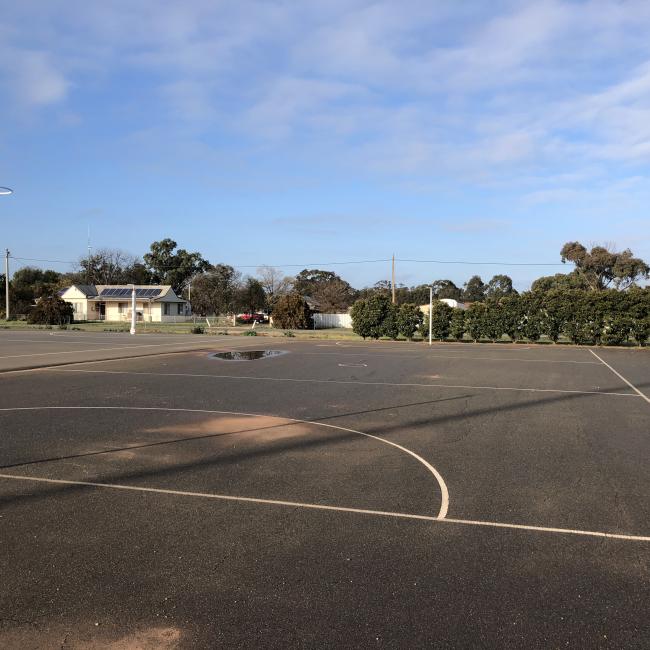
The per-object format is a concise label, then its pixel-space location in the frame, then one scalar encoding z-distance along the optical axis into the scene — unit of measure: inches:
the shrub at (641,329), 1197.7
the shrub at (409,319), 1449.3
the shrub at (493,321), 1337.4
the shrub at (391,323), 1478.8
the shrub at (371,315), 1491.1
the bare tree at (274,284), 3331.7
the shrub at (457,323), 1367.5
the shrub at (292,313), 1973.4
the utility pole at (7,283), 2358.5
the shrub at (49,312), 2087.8
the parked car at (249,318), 2605.8
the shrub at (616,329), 1218.0
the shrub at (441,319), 1381.6
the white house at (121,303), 2711.6
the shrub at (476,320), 1355.8
